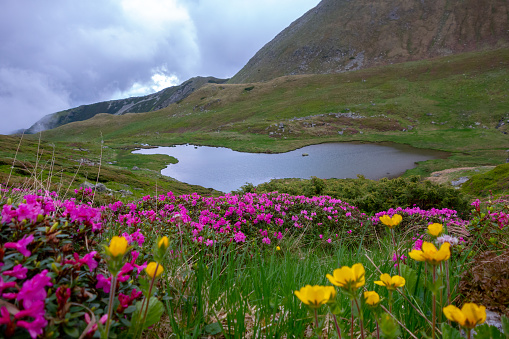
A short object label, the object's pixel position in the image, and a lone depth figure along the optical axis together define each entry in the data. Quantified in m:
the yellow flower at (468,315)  0.31
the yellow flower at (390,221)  0.49
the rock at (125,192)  9.85
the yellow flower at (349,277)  0.35
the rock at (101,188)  8.26
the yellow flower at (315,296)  0.33
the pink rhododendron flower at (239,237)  3.44
